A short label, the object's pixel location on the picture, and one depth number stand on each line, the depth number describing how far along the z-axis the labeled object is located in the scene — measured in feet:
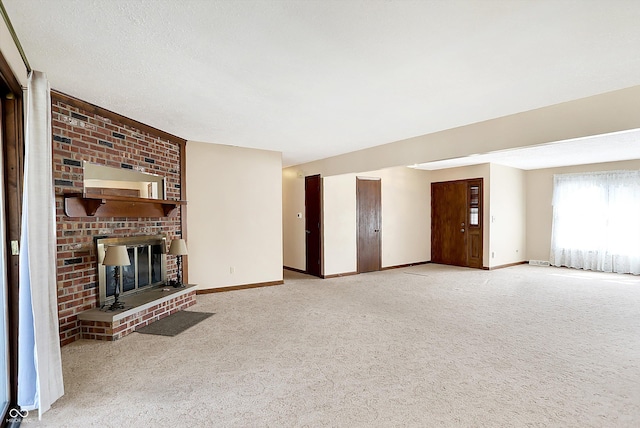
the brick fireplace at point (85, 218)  10.54
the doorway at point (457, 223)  25.21
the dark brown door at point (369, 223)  23.79
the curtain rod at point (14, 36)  5.96
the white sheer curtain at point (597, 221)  21.75
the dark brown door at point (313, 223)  22.36
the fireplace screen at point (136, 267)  11.84
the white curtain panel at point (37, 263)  6.71
